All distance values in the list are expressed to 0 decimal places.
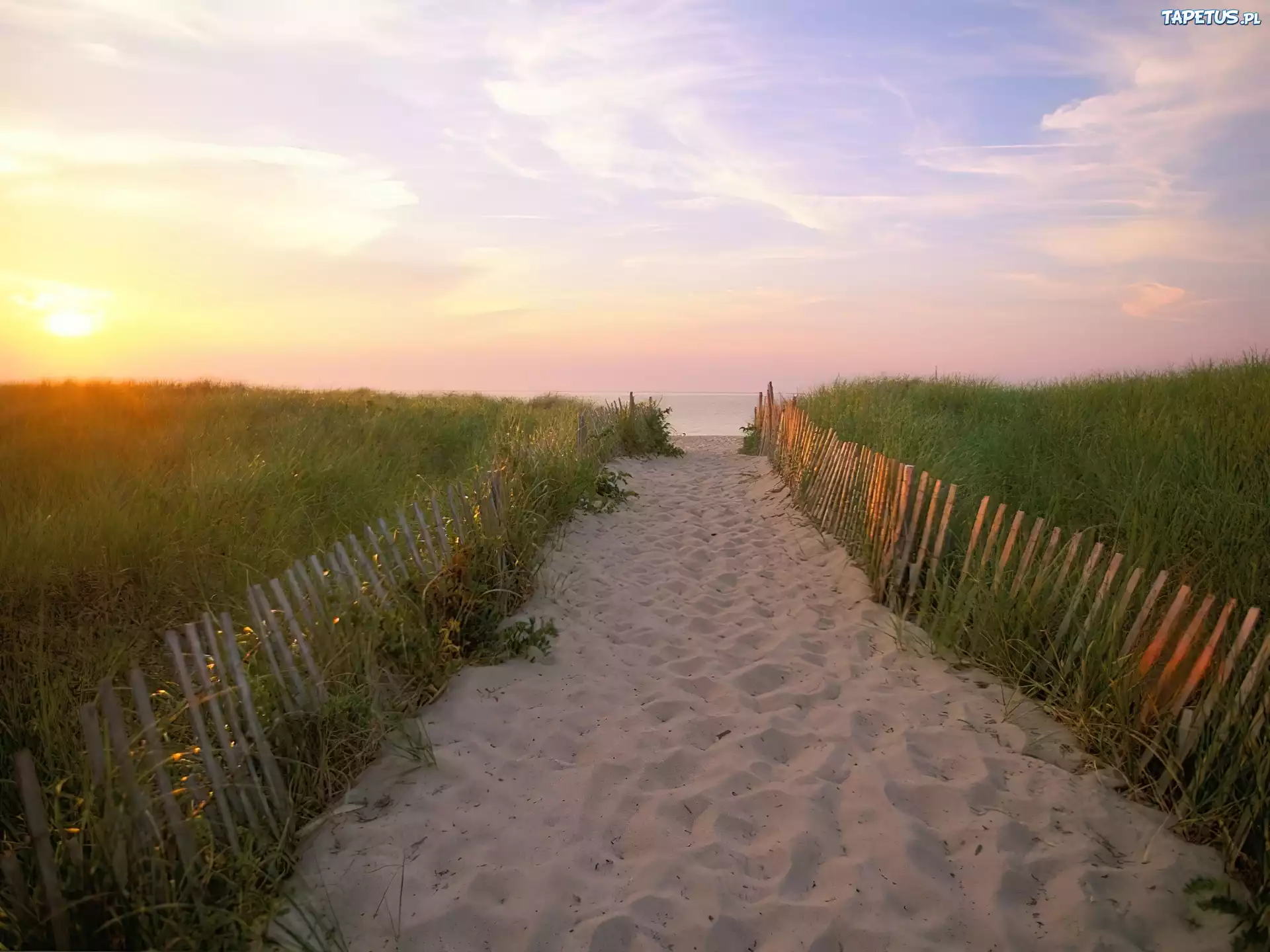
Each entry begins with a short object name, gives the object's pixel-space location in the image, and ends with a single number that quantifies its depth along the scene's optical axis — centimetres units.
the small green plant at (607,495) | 811
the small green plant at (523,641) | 441
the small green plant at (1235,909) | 223
